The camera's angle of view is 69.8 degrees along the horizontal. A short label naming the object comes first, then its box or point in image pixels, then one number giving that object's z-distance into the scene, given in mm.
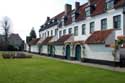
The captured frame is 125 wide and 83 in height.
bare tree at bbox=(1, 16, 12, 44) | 31878
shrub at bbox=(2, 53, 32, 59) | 14429
